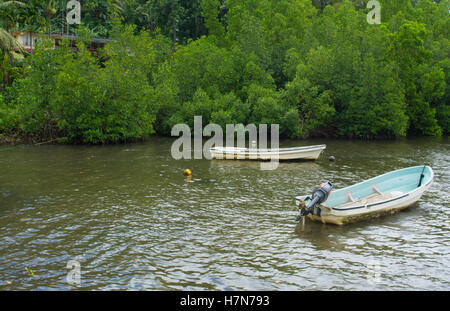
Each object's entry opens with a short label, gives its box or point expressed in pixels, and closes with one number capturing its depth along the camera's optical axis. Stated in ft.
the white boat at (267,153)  96.07
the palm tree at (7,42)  132.87
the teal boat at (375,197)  51.43
